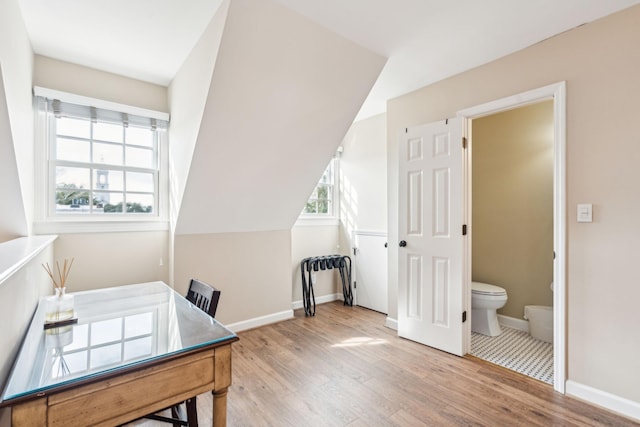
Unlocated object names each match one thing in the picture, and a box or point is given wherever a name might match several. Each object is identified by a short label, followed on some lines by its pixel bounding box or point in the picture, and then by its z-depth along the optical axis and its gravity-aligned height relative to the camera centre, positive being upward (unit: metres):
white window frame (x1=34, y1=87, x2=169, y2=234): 2.50 +0.14
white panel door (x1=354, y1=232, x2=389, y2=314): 3.81 -0.76
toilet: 3.05 -0.97
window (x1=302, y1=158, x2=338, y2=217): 4.27 +0.23
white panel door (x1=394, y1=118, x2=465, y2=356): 2.65 -0.22
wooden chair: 1.58 -0.47
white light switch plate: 2.02 +0.01
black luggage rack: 3.78 -0.81
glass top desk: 0.86 -0.50
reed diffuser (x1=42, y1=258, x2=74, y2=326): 1.32 -0.43
